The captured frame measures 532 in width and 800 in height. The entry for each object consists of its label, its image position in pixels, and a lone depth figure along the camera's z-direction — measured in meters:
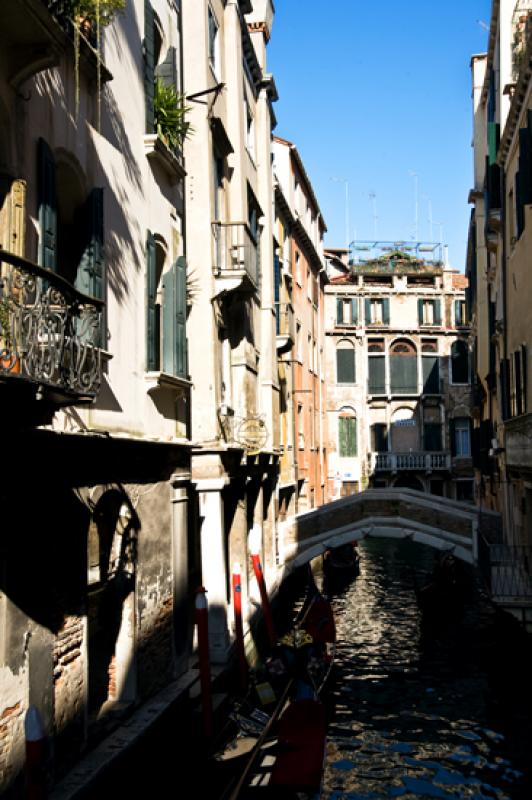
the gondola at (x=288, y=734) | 8.10
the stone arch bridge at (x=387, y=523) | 17.59
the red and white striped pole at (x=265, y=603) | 12.98
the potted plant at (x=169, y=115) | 9.00
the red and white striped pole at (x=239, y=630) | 10.86
